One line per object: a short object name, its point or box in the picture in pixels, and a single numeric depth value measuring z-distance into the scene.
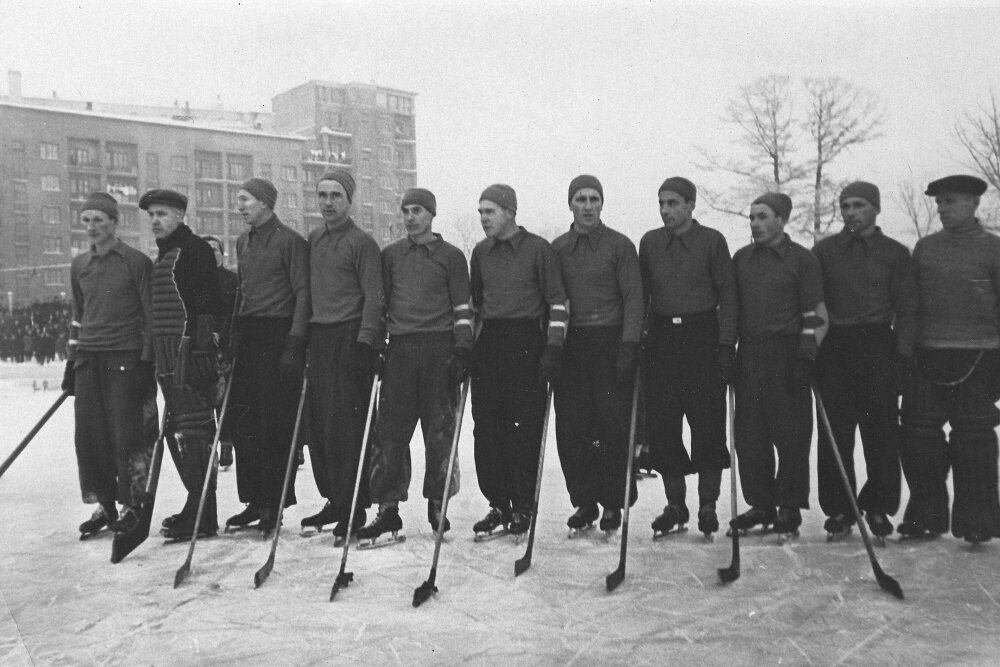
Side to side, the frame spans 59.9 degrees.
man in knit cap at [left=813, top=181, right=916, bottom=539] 5.17
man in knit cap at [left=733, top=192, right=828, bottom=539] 5.15
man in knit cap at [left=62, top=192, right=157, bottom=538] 5.49
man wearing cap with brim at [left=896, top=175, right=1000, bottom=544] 4.98
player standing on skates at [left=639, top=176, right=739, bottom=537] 5.26
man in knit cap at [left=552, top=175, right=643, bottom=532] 5.31
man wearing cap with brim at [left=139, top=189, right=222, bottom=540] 5.30
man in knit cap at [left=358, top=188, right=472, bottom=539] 5.32
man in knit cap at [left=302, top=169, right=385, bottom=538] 5.38
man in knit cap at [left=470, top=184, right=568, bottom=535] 5.35
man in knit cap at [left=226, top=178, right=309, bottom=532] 5.57
